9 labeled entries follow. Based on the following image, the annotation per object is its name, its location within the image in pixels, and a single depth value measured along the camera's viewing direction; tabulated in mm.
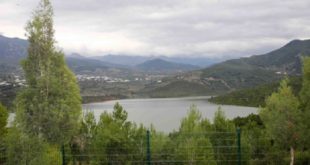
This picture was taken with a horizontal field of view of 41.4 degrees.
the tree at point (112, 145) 15906
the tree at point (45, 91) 12133
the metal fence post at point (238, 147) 12223
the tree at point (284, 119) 14570
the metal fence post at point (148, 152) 12516
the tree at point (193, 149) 14898
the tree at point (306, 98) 14604
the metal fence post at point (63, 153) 13703
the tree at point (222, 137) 16125
